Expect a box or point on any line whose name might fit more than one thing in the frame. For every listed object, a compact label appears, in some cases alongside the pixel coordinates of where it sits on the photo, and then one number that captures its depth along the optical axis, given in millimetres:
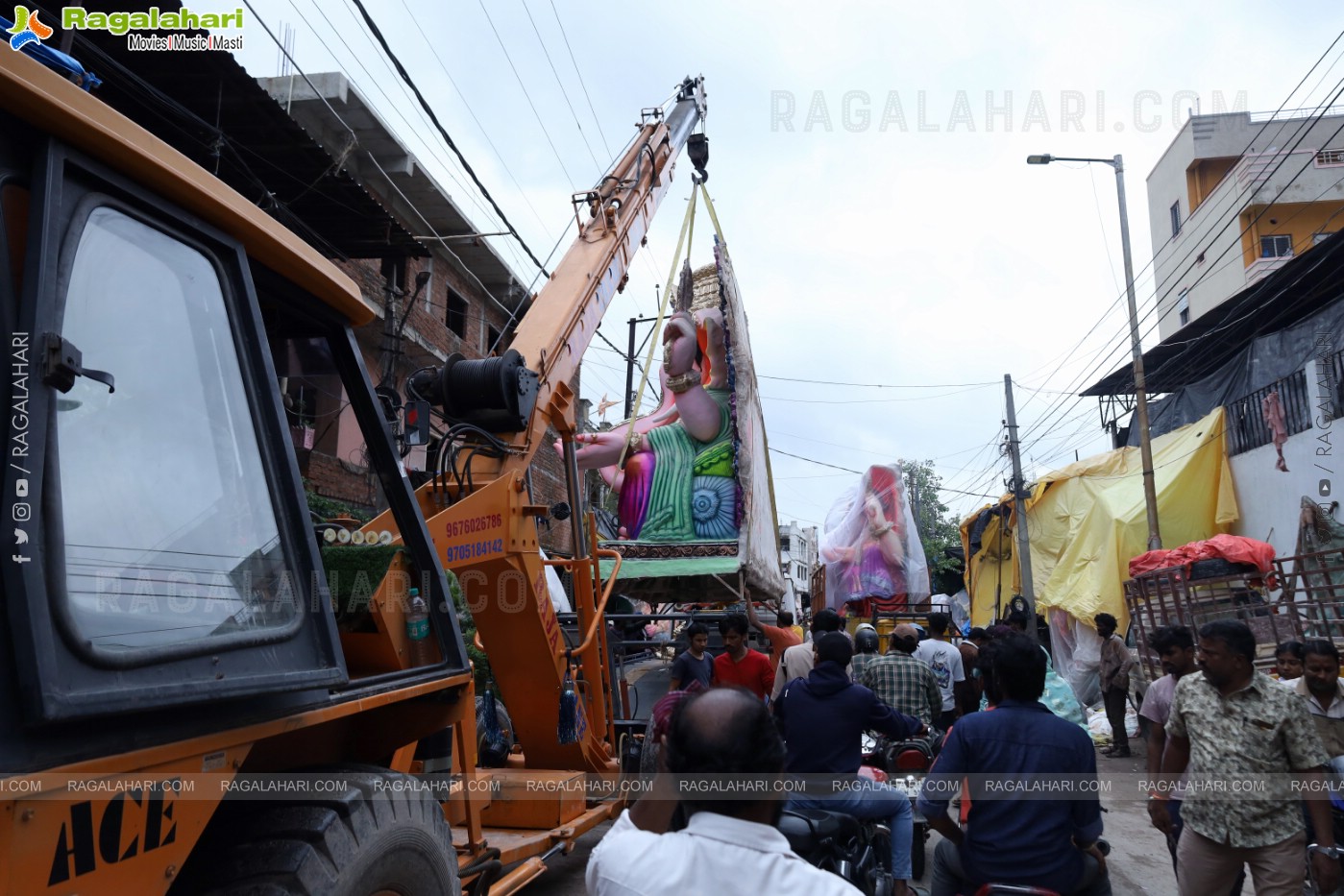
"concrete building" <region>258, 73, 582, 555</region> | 12547
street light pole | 13516
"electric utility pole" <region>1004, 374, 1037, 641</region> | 17422
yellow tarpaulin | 14266
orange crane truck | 1605
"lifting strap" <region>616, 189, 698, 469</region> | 7629
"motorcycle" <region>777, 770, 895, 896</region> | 3840
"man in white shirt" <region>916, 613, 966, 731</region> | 7410
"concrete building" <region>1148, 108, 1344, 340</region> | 21422
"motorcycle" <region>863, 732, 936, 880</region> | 4355
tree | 44844
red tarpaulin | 10180
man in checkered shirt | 5828
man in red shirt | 6395
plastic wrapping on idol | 14922
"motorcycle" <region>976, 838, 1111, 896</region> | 2898
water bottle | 3180
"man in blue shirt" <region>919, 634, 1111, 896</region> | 2945
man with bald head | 1539
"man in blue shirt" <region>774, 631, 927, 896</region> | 4293
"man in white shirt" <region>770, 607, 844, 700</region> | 6375
